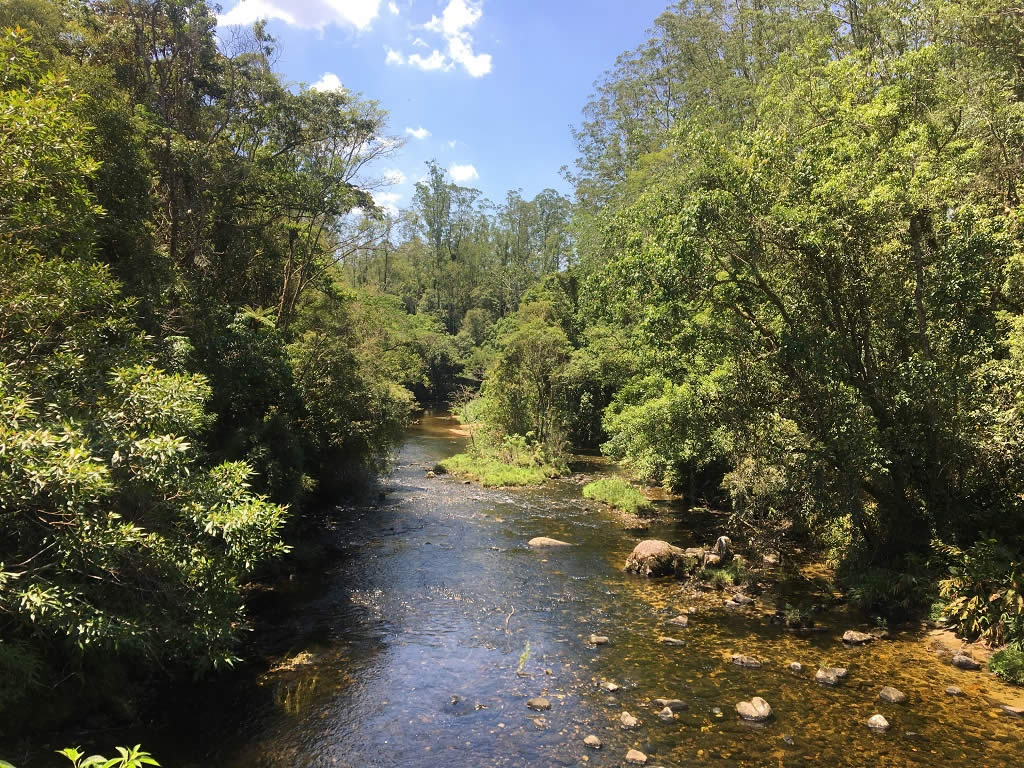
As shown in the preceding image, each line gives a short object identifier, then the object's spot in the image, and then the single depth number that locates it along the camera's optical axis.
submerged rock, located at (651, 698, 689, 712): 9.70
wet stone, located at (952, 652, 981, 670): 10.61
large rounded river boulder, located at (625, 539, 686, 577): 16.47
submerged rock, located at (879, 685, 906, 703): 9.62
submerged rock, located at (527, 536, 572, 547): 19.16
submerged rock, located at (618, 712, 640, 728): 9.23
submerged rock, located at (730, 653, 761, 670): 11.06
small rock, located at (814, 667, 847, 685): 10.31
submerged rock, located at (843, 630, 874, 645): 11.91
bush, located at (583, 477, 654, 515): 24.08
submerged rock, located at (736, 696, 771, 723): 9.26
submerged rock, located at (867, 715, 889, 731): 8.91
